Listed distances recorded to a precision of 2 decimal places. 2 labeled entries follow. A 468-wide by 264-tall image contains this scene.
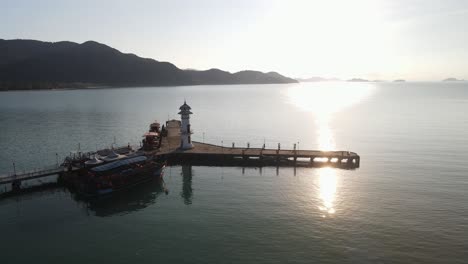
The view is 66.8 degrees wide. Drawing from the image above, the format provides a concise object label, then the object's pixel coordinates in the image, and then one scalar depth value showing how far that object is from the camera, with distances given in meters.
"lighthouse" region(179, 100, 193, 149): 61.28
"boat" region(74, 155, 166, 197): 42.97
